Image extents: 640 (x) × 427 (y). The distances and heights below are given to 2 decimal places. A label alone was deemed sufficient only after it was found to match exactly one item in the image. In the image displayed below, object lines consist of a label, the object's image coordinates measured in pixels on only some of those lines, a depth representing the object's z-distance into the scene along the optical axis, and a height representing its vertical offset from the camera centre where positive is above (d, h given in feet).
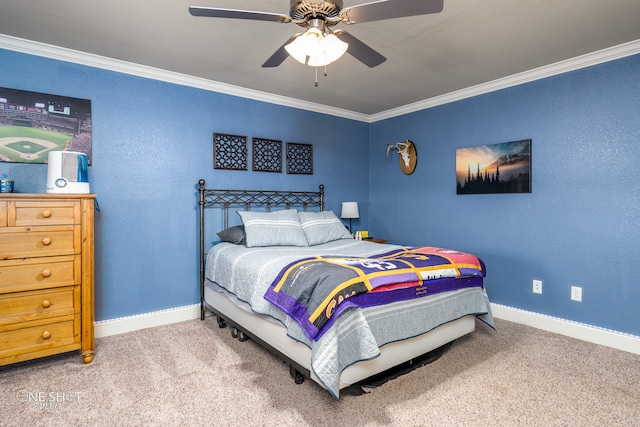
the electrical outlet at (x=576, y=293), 9.90 -2.38
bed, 6.23 -1.94
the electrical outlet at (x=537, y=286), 10.73 -2.38
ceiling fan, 5.25 +3.14
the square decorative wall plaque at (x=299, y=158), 13.83 +2.15
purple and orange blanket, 6.18 -1.46
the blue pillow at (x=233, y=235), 10.73 -0.77
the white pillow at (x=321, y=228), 11.67 -0.60
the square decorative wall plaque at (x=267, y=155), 12.88 +2.14
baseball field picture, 8.69 +2.27
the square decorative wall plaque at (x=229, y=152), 11.99 +2.11
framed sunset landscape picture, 11.01 +1.46
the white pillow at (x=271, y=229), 10.53 -0.60
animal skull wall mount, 14.43 +2.35
